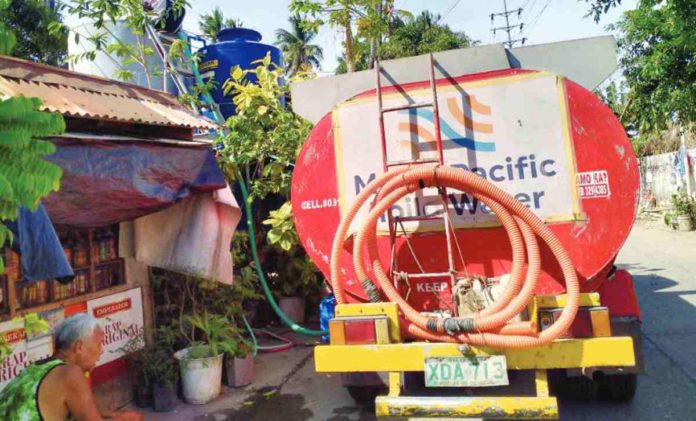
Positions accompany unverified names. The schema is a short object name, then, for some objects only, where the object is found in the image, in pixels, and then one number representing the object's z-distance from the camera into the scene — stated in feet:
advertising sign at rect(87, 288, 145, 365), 14.29
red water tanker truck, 8.84
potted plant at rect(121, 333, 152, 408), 14.64
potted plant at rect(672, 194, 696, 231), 49.00
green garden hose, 20.70
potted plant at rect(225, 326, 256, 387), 16.19
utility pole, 118.60
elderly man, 7.39
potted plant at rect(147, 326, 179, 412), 14.40
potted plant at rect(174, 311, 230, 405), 14.93
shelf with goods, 12.28
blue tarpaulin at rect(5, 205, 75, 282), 8.96
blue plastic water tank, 30.32
